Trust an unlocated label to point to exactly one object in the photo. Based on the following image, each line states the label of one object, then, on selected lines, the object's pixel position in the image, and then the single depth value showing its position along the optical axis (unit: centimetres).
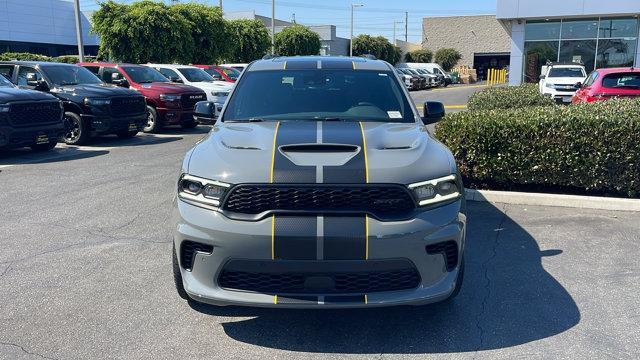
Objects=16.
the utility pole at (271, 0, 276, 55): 3828
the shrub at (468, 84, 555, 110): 1209
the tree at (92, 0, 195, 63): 2228
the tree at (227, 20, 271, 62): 3347
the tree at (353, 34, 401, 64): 5619
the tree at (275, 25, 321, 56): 4284
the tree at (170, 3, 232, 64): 2536
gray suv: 319
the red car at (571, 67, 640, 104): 1243
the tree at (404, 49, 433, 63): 6169
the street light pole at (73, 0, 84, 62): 2095
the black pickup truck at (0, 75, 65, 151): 997
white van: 4493
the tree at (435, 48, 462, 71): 6125
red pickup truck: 1418
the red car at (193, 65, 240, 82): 1895
